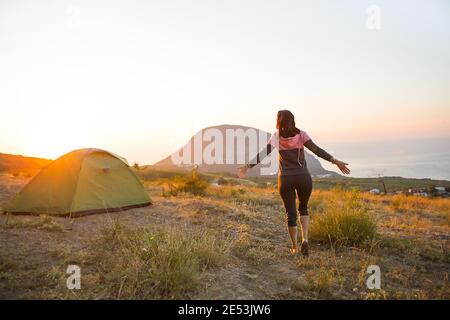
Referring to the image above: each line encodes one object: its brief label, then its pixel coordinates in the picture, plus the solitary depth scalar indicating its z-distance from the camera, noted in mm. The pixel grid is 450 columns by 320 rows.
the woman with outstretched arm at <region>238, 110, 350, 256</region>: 5359
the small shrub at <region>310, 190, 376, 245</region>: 6074
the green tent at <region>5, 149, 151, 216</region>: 8164
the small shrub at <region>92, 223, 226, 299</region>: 3615
